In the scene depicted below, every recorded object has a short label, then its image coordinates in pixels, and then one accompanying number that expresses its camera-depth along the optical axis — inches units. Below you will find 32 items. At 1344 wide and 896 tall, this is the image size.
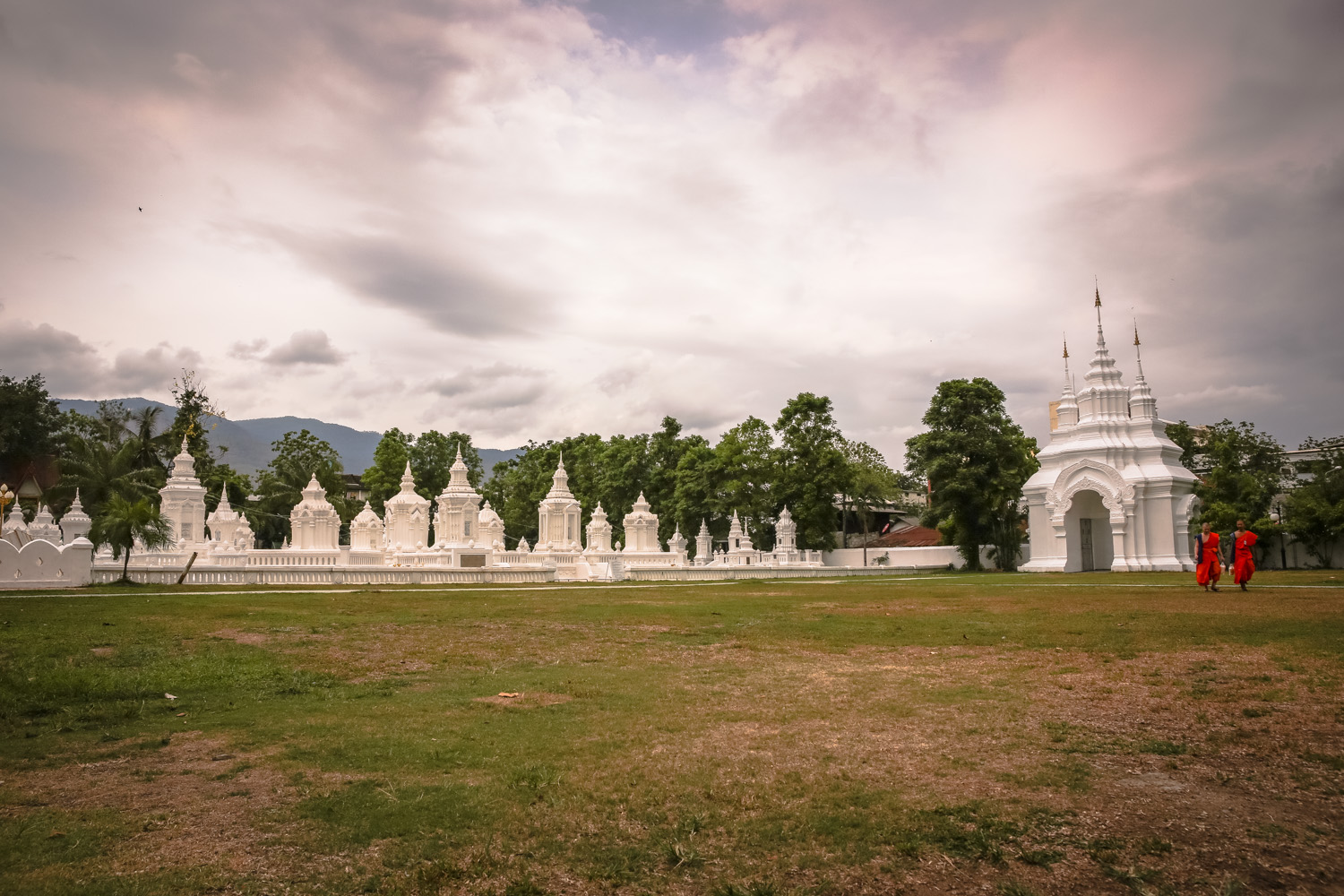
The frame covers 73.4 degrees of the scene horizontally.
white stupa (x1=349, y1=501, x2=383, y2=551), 1849.2
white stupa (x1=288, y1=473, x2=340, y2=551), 1690.5
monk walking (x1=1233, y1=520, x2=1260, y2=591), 863.1
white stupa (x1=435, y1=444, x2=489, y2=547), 1697.8
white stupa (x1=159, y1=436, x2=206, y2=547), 1603.1
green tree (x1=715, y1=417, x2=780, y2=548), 2053.4
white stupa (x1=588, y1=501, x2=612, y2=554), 1802.4
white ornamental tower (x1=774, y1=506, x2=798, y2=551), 1934.1
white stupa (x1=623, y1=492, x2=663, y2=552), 1829.5
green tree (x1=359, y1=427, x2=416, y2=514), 2706.7
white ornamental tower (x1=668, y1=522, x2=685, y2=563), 1866.6
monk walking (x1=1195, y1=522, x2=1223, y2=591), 863.1
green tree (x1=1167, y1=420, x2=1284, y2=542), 1631.4
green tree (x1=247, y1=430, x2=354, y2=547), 2492.6
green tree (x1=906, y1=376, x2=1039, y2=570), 1784.0
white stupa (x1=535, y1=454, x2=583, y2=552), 1791.3
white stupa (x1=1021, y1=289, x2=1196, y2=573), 1520.7
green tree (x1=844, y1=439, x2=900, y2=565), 2129.7
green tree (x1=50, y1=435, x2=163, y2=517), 1852.9
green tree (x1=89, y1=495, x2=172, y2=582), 1008.2
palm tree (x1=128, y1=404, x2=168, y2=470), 2206.0
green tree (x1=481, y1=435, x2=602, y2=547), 2509.8
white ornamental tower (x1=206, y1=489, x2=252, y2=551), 1794.2
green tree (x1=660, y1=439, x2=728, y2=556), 2122.3
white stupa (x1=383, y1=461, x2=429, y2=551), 1756.9
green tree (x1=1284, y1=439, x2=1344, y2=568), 1537.9
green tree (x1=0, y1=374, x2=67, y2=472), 2244.1
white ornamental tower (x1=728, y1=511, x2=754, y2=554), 1919.3
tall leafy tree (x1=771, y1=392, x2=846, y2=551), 1995.6
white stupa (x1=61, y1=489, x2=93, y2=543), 1528.1
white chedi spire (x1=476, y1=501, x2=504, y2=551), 1750.7
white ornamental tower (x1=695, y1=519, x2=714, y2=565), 1930.4
